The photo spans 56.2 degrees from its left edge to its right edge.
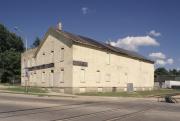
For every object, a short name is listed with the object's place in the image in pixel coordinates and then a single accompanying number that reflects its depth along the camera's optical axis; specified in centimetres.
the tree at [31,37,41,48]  5613
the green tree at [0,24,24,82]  3560
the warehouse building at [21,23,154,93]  2171
